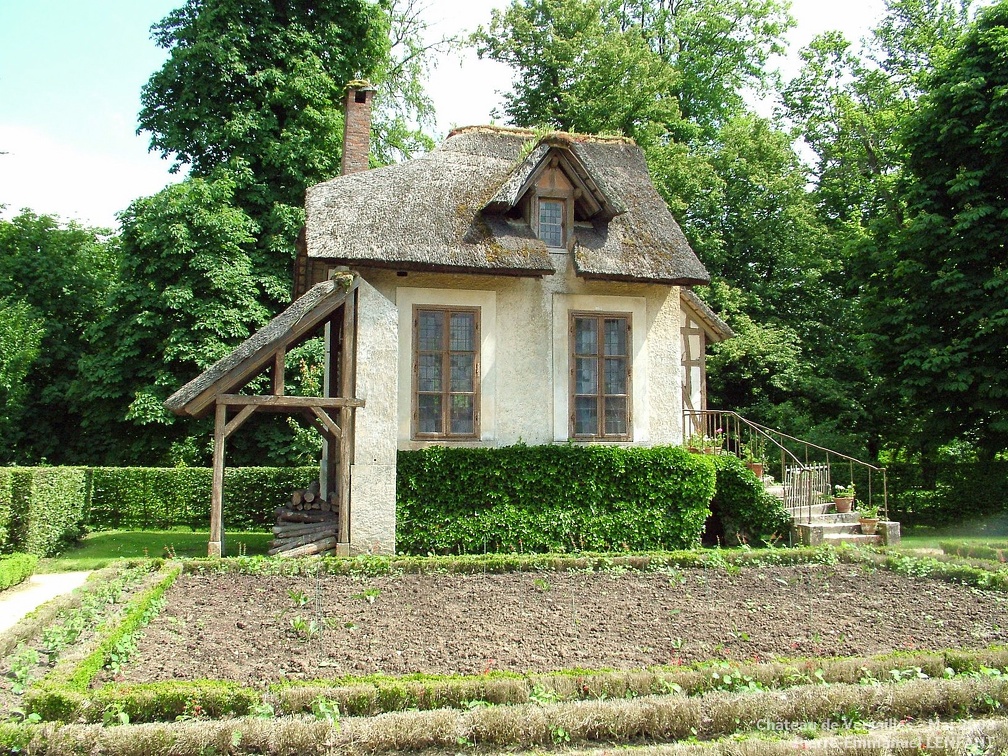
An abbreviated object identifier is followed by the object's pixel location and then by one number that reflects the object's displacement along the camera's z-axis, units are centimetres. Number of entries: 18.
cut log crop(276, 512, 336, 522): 1405
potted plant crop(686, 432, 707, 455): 1591
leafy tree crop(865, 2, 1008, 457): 1753
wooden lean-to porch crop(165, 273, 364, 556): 1230
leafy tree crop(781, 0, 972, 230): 2727
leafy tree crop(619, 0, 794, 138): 3466
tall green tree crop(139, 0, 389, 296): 2270
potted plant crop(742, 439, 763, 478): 1568
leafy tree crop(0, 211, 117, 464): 2311
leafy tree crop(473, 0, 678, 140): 2911
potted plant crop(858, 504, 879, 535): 1489
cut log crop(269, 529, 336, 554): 1270
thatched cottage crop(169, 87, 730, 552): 1330
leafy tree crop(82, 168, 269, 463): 2100
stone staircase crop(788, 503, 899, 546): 1429
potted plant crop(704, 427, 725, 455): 1606
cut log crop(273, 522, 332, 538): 1330
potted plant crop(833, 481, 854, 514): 1534
